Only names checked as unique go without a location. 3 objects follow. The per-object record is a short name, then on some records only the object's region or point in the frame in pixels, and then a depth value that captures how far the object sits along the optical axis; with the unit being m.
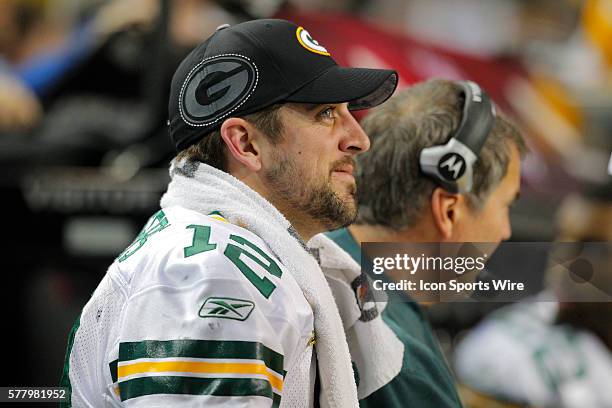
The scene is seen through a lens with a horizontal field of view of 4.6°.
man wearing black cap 8.61
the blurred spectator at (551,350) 9.74
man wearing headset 9.19
